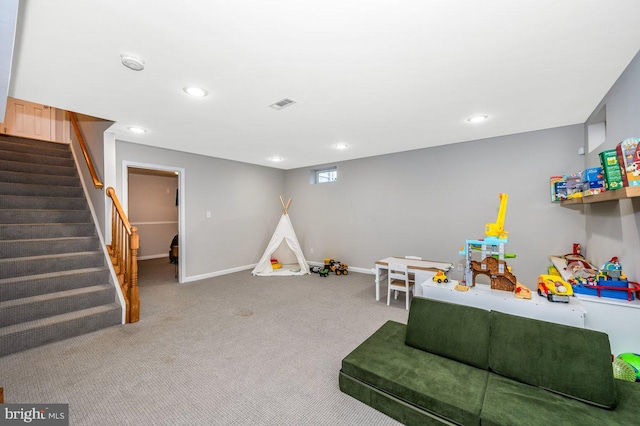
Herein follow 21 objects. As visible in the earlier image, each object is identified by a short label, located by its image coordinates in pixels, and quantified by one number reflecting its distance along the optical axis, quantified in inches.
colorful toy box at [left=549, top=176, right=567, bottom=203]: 134.0
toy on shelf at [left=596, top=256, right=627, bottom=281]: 81.6
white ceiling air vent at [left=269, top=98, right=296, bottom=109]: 106.7
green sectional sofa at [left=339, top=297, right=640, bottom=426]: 54.4
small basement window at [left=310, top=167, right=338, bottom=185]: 246.8
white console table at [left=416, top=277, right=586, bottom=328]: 77.4
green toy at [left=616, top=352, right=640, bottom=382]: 68.7
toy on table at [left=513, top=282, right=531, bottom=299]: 84.7
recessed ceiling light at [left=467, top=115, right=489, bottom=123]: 126.3
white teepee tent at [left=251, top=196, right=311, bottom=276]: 221.8
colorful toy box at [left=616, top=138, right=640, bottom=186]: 62.7
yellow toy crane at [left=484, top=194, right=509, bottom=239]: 92.7
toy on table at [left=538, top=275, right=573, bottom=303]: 80.4
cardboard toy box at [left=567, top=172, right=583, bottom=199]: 117.6
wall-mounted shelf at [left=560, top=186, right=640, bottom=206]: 61.4
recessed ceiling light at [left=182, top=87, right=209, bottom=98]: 96.9
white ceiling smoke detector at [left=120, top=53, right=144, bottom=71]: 77.0
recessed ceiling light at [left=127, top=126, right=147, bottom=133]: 142.6
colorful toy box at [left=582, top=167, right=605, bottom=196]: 88.5
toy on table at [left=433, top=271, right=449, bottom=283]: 105.3
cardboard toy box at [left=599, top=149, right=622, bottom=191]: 71.1
